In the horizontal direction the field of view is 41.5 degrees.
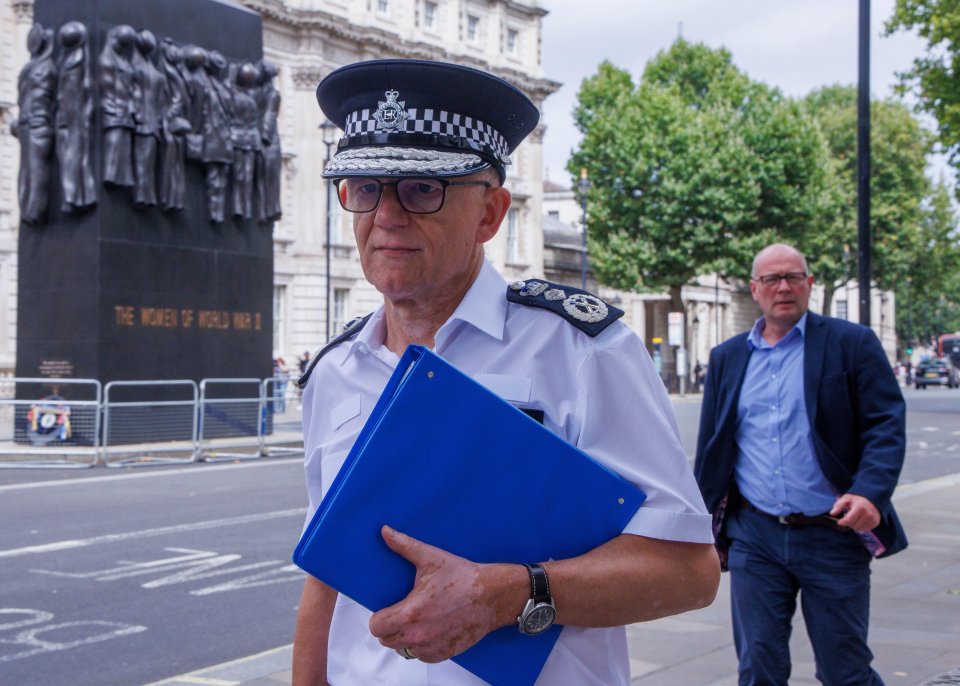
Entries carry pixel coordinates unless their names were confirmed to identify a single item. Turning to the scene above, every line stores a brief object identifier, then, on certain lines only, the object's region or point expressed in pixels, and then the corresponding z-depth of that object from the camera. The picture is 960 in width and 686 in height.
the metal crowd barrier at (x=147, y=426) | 18.44
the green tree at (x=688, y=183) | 49.72
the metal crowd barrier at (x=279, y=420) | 20.83
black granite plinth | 20.12
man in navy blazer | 4.59
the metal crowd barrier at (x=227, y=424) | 19.61
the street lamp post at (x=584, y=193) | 44.96
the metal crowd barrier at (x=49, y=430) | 18.08
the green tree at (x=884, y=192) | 64.25
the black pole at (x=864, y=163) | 11.45
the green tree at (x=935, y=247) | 70.44
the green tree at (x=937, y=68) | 30.55
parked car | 68.50
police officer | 1.93
